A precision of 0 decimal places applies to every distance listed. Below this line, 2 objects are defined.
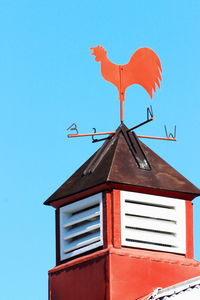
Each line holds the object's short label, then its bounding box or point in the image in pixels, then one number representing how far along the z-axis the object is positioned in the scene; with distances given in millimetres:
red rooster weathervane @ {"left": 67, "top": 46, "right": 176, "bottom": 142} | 37406
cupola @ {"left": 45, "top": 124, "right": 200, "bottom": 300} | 34688
